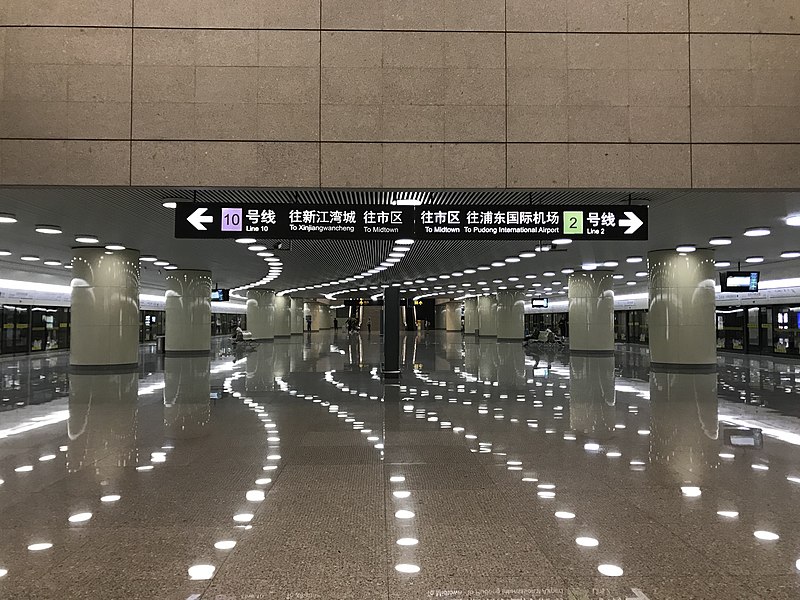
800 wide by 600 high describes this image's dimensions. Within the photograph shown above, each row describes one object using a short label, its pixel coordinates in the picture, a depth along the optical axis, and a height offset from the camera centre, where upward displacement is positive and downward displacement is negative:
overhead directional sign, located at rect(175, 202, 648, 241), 9.62 +1.67
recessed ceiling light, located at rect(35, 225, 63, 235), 15.69 +2.55
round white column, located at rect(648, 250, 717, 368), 20.70 +0.41
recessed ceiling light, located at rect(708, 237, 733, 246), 18.41 +2.57
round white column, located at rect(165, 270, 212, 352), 30.31 +0.58
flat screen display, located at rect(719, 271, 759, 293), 24.14 +1.65
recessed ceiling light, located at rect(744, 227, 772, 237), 16.03 +2.51
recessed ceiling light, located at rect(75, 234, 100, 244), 17.94 +2.61
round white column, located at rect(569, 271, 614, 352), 30.77 +0.51
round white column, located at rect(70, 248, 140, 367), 20.28 +0.43
